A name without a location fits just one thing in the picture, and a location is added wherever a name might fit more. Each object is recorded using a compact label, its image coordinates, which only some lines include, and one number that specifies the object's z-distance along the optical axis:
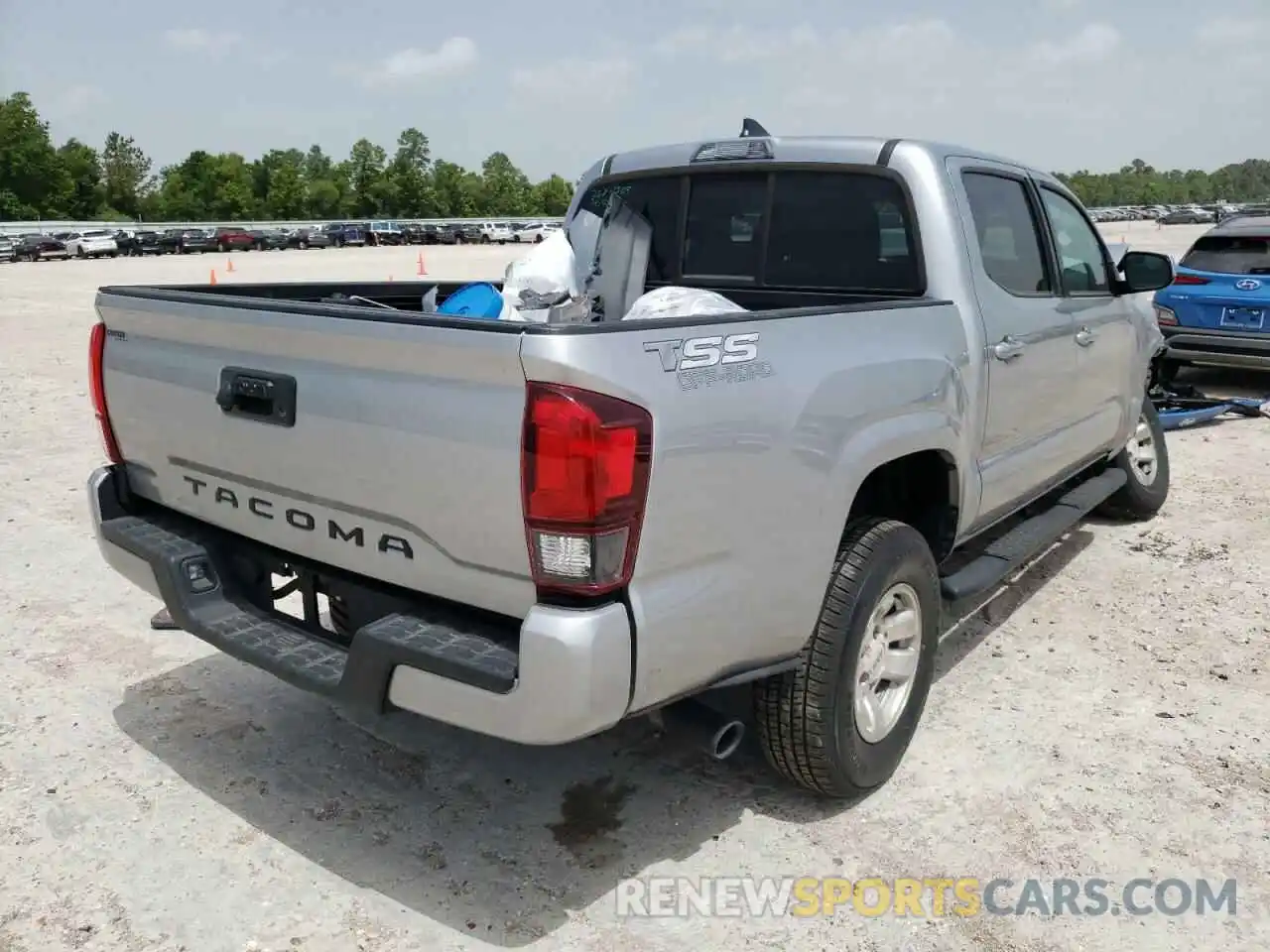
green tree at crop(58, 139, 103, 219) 92.69
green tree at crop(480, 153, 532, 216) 114.88
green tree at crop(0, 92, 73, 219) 89.44
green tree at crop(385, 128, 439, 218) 105.44
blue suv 9.58
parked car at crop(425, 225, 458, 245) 62.66
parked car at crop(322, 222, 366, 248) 57.75
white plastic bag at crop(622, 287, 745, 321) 3.54
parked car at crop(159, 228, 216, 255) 52.38
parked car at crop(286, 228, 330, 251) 57.09
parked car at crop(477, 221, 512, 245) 64.06
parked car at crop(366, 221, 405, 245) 59.62
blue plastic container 3.94
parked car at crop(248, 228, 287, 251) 56.22
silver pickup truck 2.40
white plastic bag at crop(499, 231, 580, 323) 4.21
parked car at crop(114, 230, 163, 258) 49.31
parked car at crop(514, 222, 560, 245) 64.50
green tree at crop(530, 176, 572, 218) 114.44
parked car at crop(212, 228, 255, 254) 53.56
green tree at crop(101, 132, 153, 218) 96.88
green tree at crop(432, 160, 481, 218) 110.81
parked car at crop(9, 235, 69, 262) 43.56
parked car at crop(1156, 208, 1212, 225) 86.88
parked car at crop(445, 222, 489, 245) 64.25
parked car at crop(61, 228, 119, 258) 46.25
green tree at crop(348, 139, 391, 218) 105.00
